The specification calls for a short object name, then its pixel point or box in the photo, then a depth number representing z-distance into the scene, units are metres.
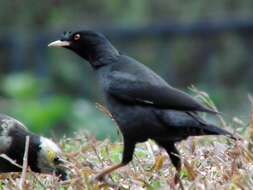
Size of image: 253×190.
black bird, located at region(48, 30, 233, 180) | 14.59
